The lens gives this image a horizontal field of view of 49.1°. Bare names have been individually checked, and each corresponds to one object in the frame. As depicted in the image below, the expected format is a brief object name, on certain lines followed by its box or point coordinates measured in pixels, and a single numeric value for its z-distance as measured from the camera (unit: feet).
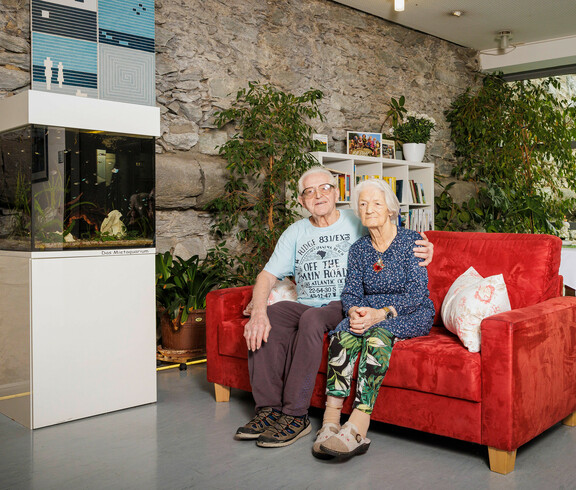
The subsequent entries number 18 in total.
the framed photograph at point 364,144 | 17.19
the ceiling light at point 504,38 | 19.79
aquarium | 8.87
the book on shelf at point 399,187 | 17.70
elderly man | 8.23
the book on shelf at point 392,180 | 17.53
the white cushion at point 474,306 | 7.70
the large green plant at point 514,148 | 20.62
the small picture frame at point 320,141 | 15.10
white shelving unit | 16.16
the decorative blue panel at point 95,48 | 11.76
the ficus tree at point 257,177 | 13.80
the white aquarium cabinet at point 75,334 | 8.87
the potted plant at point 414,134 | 18.35
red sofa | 7.16
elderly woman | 7.68
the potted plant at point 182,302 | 12.71
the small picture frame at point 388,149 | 18.07
